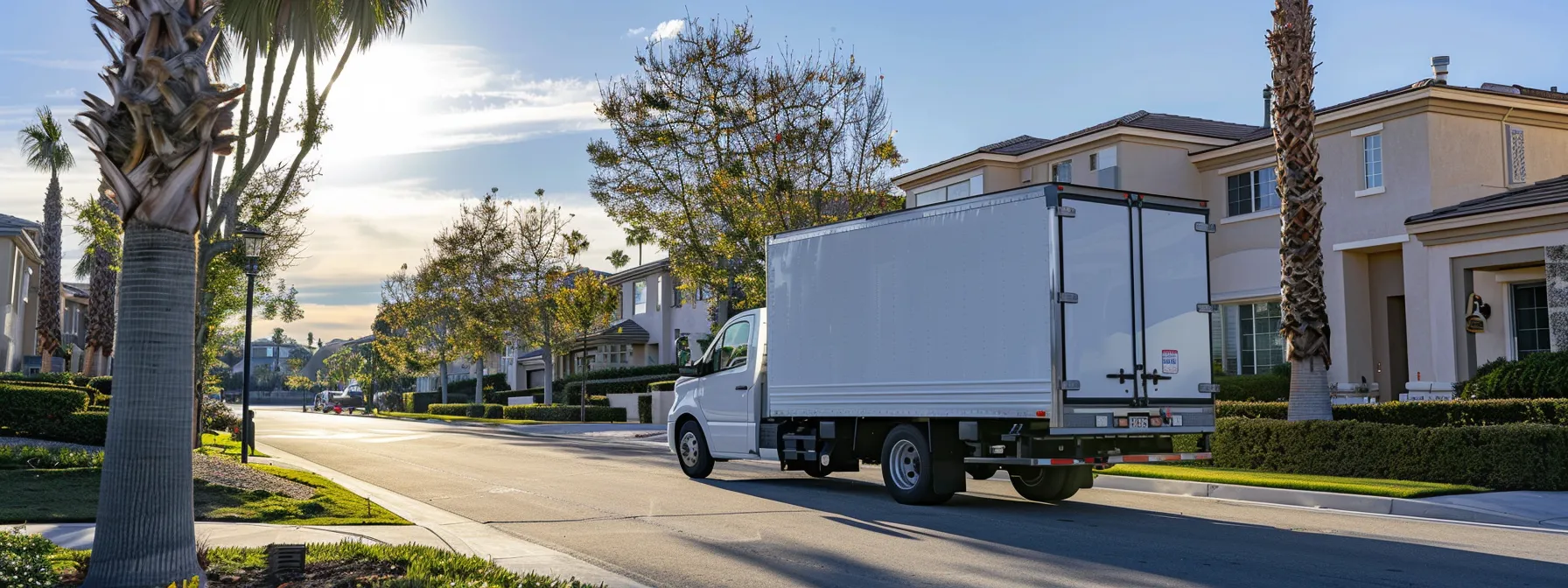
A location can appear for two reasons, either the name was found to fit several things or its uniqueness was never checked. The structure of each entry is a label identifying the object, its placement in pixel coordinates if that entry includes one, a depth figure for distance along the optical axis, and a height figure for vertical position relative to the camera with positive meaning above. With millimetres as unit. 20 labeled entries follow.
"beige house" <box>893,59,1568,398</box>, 23594 +3789
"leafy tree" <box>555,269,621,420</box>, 45938 +3129
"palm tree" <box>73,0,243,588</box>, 6684 +619
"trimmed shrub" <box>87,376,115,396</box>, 26502 +0
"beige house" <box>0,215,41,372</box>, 36781 +3473
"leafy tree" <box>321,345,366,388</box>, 95688 +1470
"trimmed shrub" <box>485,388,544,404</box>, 58750 -620
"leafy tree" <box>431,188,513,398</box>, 50438 +4757
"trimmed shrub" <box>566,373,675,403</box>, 48781 -127
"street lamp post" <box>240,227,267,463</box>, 18938 +1800
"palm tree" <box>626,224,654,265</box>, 35469 +4555
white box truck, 12156 +459
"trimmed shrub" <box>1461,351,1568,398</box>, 19141 -10
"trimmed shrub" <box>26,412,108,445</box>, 20094 -735
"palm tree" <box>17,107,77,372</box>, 38781 +5149
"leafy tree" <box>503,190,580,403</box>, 48938 +4090
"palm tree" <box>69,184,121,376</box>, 29859 +2131
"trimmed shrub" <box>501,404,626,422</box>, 42906 -1133
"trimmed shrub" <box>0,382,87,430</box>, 20438 -338
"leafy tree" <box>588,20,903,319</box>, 29688 +6022
